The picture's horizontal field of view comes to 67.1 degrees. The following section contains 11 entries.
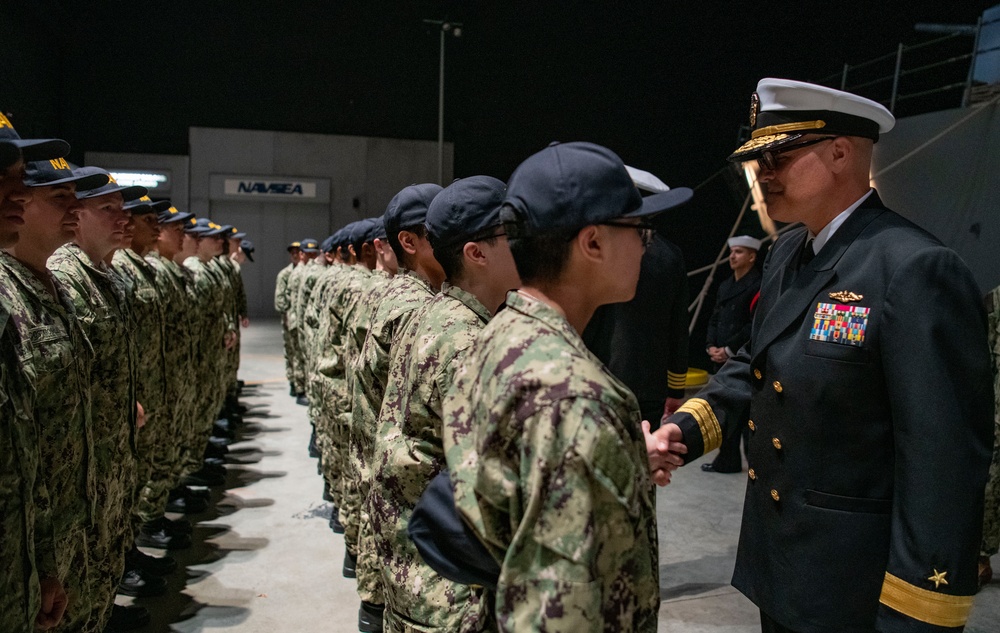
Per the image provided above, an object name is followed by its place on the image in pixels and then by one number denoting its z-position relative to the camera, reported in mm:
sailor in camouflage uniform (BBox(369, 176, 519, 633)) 1859
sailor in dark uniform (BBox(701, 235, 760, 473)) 6039
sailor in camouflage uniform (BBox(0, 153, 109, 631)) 2334
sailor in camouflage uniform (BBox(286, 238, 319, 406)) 8992
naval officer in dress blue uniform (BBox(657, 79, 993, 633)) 1589
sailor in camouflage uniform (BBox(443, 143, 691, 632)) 1100
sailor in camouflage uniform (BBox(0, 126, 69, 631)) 1715
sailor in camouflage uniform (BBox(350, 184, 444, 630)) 2691
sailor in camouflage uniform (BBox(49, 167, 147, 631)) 2982
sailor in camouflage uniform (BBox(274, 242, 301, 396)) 10031
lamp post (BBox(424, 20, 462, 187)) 13961
